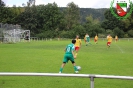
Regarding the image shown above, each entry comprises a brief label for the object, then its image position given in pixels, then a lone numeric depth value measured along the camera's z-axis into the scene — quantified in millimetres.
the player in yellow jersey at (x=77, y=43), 21162
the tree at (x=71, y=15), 101581
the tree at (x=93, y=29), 85500
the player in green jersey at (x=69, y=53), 12156
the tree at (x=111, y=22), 92856
